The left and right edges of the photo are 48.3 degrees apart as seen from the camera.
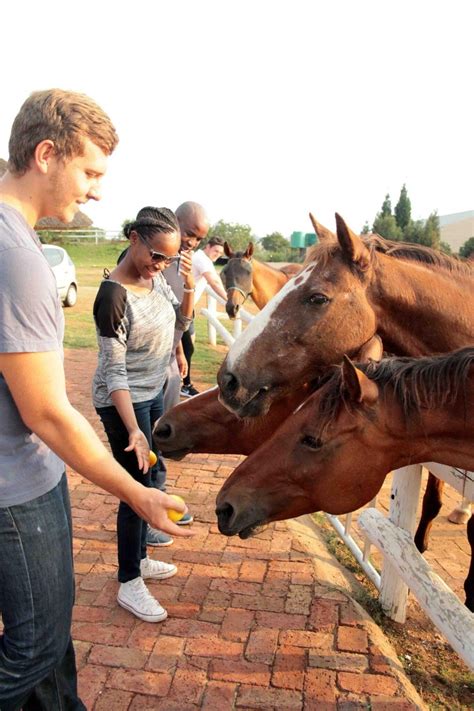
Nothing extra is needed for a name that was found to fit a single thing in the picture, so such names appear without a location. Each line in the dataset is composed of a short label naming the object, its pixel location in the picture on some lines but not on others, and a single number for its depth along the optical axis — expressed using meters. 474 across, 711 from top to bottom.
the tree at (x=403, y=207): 51.31
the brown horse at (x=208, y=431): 3.14
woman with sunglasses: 2.86
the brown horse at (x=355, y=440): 2.16
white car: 16.56
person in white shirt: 7.62
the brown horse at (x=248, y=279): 8.19
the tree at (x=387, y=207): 53.66
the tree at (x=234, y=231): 45.97
